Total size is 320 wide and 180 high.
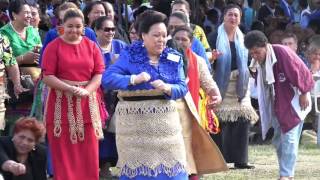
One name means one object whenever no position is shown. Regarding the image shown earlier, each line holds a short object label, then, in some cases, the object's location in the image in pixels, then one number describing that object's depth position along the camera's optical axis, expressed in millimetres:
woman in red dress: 12007
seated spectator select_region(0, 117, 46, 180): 9935
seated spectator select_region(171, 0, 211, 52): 14557
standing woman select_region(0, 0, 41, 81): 14115
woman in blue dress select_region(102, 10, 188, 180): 10402
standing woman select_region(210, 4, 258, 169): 15314
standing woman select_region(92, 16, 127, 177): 13912
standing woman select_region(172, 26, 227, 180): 11440
